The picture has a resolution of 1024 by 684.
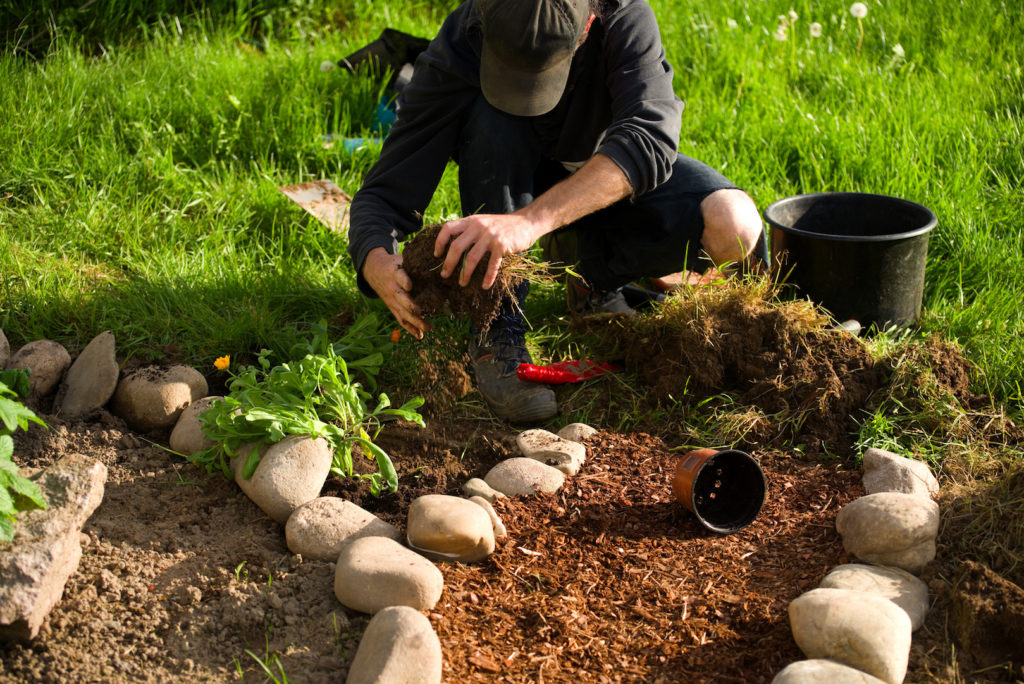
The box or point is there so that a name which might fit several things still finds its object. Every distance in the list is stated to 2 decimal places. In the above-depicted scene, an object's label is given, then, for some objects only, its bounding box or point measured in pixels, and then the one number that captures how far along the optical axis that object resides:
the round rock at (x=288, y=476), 2.50
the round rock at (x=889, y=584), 2.21
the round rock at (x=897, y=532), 2.32
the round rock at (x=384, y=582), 2.18
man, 2.73
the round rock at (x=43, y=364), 2.98
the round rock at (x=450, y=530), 2.35
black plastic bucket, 3.28
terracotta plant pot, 2.52
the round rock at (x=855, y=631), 1.98
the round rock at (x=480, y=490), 2.64
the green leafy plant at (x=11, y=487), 2.02
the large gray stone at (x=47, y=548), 2.02
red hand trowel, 3.09
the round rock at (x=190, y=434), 2.75
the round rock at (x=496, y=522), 2.51
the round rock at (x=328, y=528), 2.39
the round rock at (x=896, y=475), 2.61
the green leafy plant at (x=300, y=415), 2.57
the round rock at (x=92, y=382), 2.93
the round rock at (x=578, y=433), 2.97
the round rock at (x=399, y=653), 1.93
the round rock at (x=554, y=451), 2.81
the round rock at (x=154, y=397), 2.87
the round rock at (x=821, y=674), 1.90
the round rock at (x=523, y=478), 2.69
